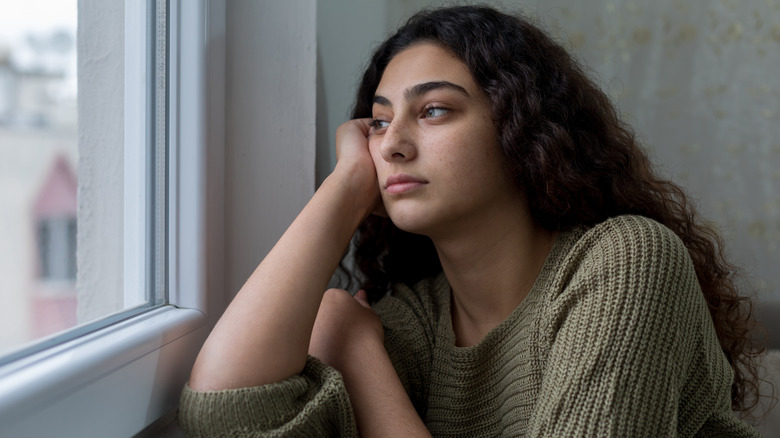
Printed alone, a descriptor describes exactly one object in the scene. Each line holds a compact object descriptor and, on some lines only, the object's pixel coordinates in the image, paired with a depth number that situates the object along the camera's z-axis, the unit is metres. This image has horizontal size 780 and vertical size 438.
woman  0.72
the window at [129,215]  0.67
